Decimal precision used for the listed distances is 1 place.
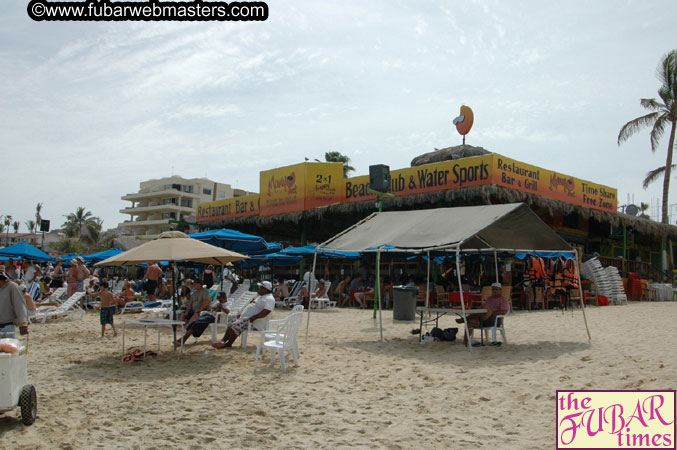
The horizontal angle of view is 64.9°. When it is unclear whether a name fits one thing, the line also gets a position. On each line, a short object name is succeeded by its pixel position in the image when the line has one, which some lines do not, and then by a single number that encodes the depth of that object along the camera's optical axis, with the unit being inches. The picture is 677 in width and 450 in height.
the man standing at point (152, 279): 578.9
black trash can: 469.1
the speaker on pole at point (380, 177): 473.4
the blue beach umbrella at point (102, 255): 655.8
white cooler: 155.6
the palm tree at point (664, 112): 1006.4
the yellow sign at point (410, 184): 583.2
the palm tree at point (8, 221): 3024.6
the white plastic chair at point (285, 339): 249.9
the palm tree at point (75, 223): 2765.7
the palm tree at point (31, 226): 3289.9
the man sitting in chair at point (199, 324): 307.4
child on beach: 361.7
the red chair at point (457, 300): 370.7
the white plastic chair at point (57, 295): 551.7
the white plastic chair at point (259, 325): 301.4
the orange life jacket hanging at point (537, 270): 380.5
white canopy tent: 310.9
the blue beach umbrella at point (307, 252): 609.5
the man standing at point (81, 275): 530.8
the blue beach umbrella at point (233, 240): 488.4
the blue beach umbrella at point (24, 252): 593.6
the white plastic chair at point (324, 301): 598.6
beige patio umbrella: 279.7
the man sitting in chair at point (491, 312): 321.1
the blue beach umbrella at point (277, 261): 657.0
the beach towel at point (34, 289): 563.2
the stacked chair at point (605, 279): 661.3
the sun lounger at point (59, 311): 457.1
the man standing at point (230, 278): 635.2
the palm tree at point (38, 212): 2800.2
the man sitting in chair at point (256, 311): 299.3
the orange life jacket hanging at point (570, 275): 360.8
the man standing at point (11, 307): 212.8
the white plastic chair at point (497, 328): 321.4
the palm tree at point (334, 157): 1354.6
